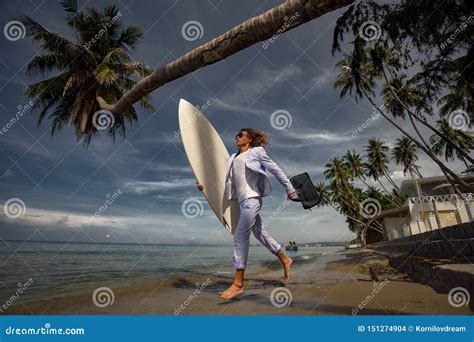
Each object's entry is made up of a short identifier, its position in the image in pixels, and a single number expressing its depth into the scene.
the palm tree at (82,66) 8.92
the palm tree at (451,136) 25.09
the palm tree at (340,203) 35.09
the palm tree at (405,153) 31.15
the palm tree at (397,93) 10.43
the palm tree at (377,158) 33.03
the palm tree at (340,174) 35.34
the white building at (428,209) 14.15
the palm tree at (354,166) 35.64
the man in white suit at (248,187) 2.40
